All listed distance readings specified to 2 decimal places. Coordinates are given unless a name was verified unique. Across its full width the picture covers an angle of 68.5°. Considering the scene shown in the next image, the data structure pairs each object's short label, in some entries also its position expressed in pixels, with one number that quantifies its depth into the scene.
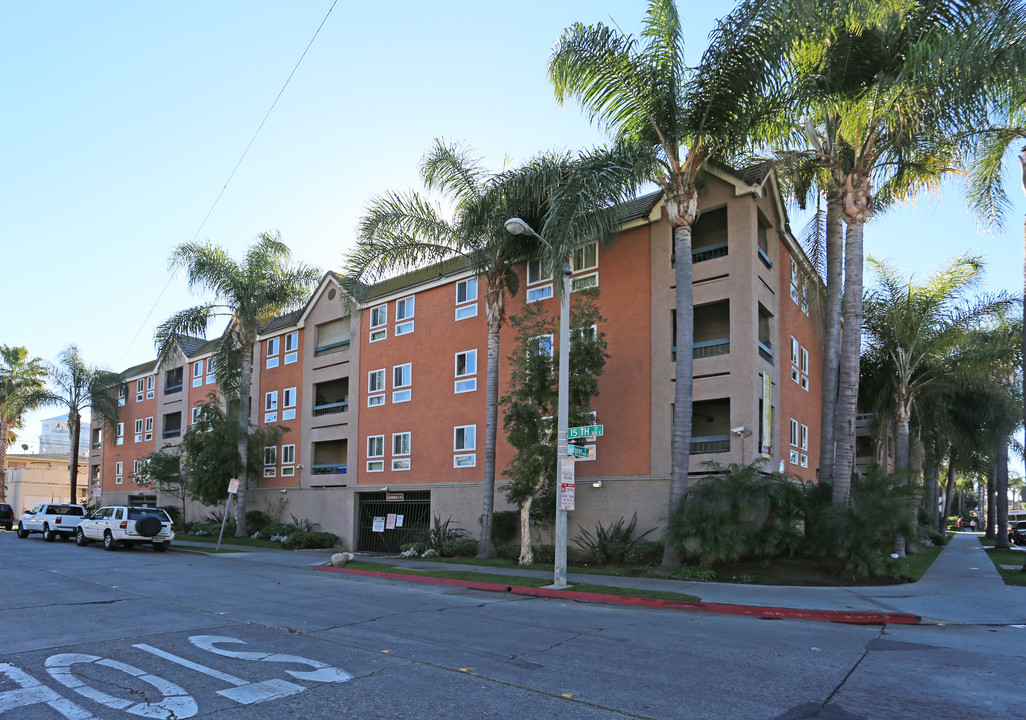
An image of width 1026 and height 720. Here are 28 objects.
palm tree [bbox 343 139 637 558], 21.48
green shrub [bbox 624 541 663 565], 20.23
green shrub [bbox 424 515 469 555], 25.69
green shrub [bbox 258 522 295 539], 32.91
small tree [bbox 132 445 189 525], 40.25
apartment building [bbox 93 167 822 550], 21.39
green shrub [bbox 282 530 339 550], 30.61
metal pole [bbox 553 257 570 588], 15.79
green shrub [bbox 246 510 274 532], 35.56
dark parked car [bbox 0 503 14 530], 46.75
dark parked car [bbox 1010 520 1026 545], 39.13
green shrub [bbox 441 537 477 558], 24.41
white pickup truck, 33.09
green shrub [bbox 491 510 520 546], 24.14
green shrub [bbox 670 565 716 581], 17.45
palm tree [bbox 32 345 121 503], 47.06
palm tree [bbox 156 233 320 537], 32.03
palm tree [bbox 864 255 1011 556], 25.61
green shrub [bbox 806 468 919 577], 16.66
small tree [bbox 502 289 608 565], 20.64
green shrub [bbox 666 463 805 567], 16.80
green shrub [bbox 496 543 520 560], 23.54
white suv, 27.56
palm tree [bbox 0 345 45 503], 53.12
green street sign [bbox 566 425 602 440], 16.25
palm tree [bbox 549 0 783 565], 17.75
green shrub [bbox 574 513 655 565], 21.34
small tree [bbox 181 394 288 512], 33.97
